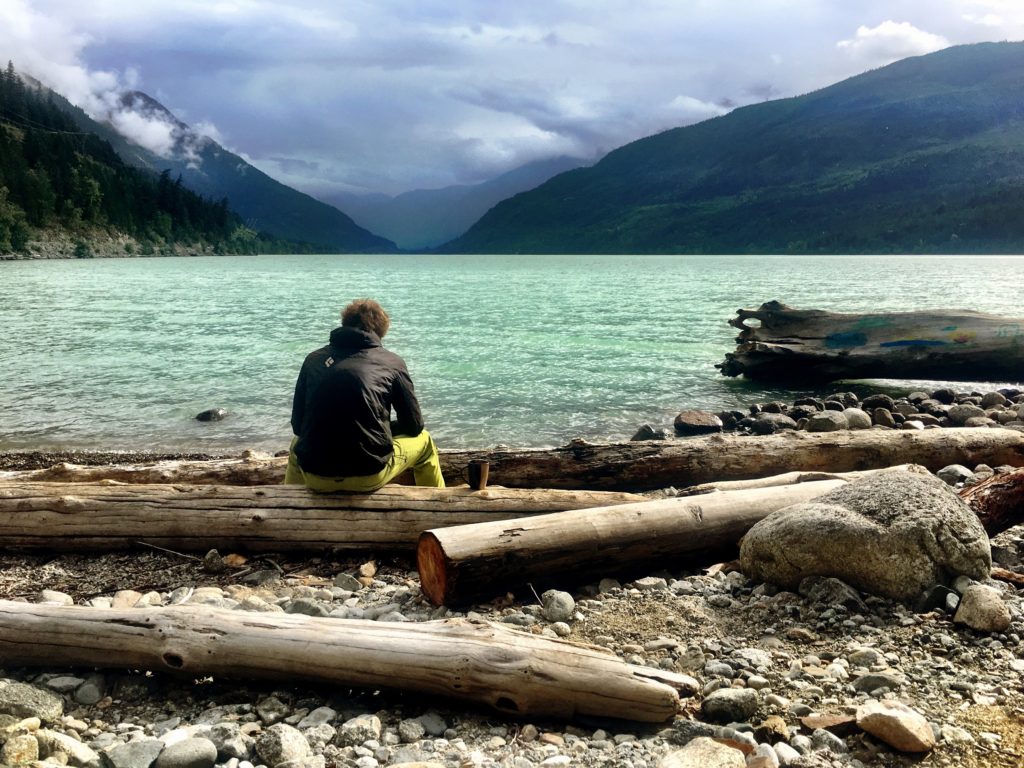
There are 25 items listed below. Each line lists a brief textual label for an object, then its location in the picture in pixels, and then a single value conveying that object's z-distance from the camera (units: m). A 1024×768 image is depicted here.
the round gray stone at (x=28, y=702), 3.90
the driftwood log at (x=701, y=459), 8.64
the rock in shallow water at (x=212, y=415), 14.97
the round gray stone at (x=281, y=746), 3.59
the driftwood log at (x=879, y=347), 16.36
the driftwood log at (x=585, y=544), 5.46
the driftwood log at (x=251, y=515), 6.57
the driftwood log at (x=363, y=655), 3.94
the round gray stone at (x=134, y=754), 3.51
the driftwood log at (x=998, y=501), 6.45
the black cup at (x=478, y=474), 6.60
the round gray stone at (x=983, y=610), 4.71
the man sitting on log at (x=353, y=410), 6.55
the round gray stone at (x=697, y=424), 13.46
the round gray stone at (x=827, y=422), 11.99
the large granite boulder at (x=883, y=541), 5.20
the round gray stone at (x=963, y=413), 13.18
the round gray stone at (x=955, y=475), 8.55
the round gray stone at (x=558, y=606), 5.27
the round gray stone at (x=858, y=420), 12.54
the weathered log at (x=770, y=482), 7.50
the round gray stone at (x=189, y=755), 3.49
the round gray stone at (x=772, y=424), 12.98
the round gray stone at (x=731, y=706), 3.91
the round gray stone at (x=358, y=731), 3.80
